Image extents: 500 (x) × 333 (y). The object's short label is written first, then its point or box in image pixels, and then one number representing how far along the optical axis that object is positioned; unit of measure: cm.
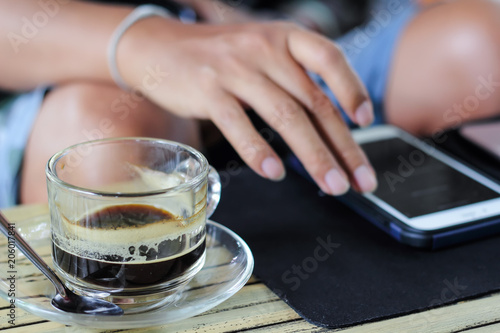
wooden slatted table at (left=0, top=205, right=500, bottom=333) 65
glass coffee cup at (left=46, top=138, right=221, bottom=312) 64
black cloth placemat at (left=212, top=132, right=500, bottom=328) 67
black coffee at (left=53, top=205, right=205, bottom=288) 64
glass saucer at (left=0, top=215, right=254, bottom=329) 64
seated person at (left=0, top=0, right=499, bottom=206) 76
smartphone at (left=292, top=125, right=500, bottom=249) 72
